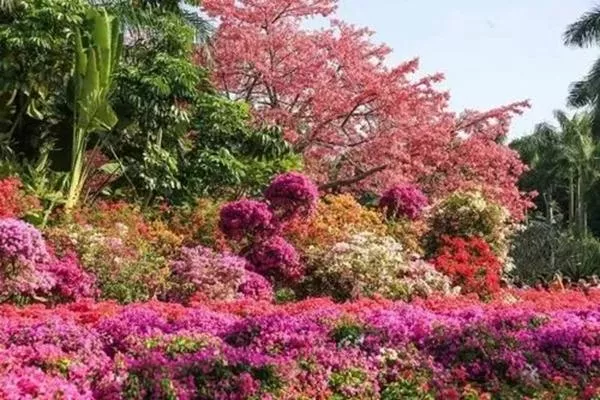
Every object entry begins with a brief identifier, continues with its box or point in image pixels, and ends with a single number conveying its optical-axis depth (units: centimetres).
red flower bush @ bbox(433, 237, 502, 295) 1316
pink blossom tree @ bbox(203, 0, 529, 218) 1977
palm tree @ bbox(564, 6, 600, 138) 3175
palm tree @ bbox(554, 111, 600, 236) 4903
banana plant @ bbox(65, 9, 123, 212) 1371
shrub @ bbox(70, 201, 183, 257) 1243
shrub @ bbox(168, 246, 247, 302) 1083
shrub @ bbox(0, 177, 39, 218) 1220
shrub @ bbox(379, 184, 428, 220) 1505
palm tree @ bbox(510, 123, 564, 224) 5122
